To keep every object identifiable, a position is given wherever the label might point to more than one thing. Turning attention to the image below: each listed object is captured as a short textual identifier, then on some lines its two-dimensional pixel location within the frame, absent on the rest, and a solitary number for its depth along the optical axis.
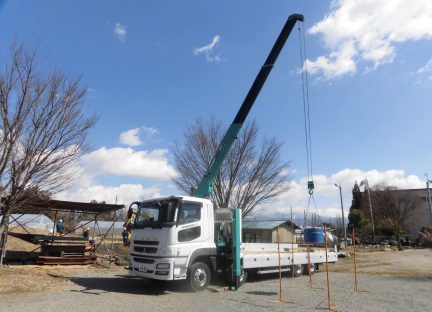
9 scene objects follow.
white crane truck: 11.13
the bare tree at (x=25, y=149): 11.95
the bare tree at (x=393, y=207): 51.22
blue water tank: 19.66
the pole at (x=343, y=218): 37.18
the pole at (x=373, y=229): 49.66
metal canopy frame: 16.22
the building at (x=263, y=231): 35.84
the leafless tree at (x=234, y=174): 24.36
